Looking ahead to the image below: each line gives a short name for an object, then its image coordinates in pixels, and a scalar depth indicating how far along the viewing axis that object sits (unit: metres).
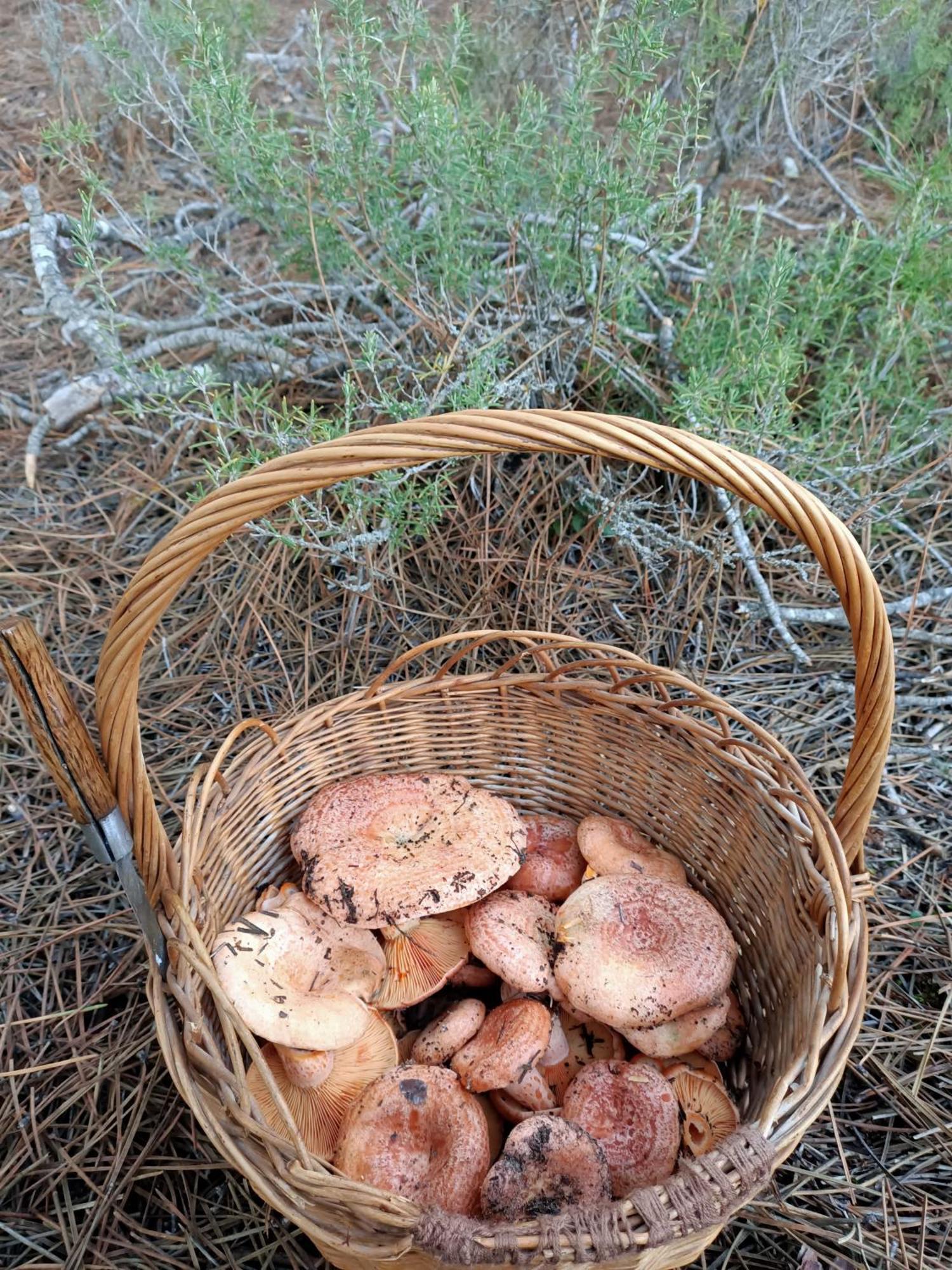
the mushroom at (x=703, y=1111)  0.44
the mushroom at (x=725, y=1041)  0.49
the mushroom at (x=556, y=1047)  0.49
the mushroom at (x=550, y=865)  0.55
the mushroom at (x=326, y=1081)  0.46
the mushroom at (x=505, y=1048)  0.45
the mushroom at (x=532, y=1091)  0.45
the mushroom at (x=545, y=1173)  0.39
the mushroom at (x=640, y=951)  0.46
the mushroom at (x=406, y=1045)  0.51
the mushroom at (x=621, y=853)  0.54
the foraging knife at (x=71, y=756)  0.33
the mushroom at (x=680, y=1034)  0.47
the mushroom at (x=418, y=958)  0.50
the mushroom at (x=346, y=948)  0.49
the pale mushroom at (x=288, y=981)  0.44
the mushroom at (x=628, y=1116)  0.42
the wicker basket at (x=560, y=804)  0.34
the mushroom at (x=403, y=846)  0.49
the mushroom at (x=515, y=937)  0.48
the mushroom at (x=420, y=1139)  0.41
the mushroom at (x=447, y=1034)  0.47
